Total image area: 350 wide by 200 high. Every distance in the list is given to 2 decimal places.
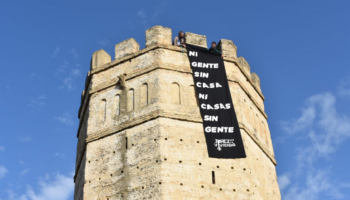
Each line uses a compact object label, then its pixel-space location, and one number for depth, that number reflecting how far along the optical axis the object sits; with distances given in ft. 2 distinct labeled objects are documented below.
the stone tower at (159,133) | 48.16
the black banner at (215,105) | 51.16
